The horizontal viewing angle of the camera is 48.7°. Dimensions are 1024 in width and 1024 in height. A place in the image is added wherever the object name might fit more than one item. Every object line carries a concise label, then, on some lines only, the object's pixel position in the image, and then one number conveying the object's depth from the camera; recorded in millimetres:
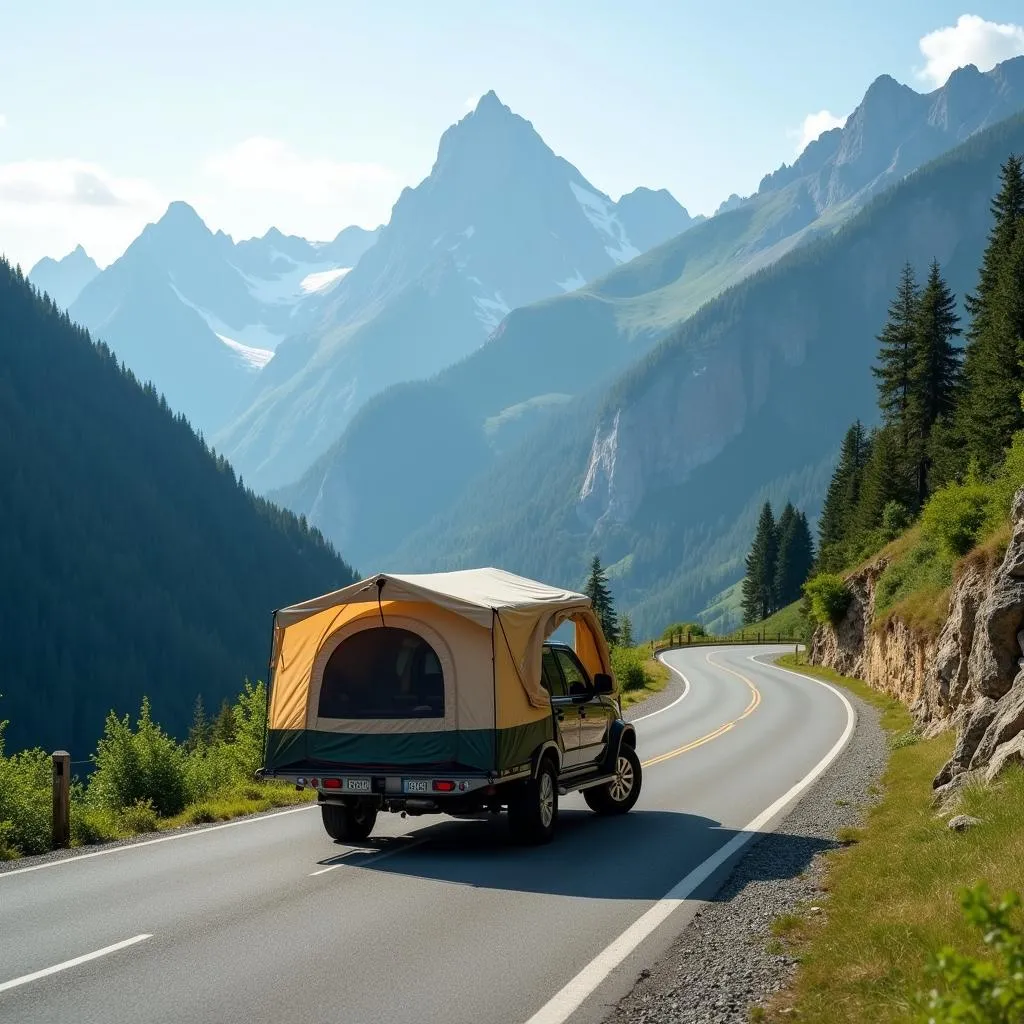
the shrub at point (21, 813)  12312
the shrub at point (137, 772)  15685
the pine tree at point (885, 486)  65500
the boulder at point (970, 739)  13059
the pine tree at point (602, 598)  77438
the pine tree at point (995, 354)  41406
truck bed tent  11617
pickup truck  11539
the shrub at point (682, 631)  104075
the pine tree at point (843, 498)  83188
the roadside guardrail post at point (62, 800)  12539
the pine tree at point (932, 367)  55531
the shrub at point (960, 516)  26859
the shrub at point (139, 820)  13883
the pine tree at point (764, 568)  126875
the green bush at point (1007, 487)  22547
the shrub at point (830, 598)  52562
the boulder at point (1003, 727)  11930
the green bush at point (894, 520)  57094
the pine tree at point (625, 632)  87562
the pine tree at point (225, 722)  77588
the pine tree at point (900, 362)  57406
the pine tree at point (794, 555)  122750
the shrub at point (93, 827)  13008
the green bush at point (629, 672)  44156
